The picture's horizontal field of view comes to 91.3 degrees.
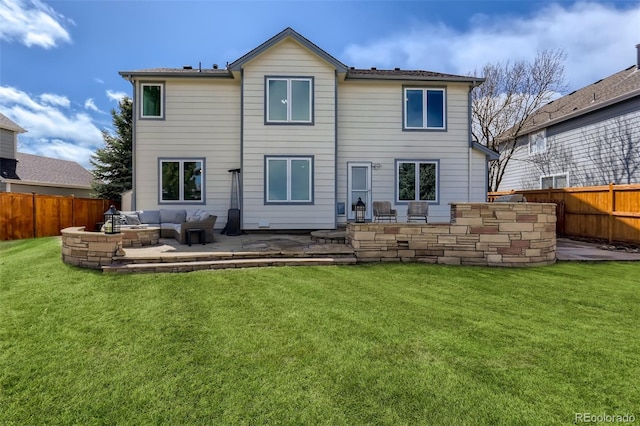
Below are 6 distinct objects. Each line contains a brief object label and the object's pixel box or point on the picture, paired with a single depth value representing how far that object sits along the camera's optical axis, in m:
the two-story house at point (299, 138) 10.68
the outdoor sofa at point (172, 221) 8.13
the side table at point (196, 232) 7.96
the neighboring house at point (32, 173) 17.47
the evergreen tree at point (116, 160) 18.12
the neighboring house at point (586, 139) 11.63
